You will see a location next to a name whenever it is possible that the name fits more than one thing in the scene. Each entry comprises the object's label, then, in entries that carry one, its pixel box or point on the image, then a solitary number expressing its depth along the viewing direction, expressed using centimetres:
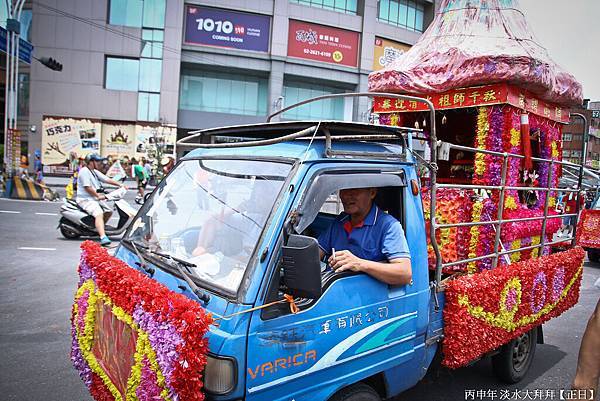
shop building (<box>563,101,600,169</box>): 5200
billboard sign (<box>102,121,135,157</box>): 2909
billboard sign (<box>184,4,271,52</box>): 2972
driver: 244
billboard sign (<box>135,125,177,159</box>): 2903
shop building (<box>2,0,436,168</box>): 2862
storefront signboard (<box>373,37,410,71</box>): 3330
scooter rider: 834
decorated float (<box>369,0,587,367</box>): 330
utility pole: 1523
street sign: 1620
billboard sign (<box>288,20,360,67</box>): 3128
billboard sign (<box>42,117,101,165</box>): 2855
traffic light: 1580
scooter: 874
